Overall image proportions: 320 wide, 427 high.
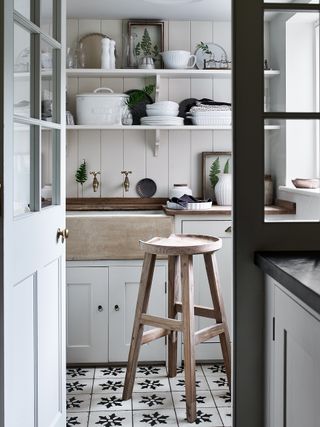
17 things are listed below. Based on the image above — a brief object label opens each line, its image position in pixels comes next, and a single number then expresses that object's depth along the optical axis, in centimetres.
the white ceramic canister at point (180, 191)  400
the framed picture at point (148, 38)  407
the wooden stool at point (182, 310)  306
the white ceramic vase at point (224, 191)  396
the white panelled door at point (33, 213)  187
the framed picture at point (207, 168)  419
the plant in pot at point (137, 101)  410
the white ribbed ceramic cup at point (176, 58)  394
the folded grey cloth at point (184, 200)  373
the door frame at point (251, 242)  191
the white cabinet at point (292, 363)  143
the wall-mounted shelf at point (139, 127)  387
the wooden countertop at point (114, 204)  411
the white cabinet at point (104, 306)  362
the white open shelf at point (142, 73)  389
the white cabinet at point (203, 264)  367
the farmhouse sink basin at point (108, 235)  358
